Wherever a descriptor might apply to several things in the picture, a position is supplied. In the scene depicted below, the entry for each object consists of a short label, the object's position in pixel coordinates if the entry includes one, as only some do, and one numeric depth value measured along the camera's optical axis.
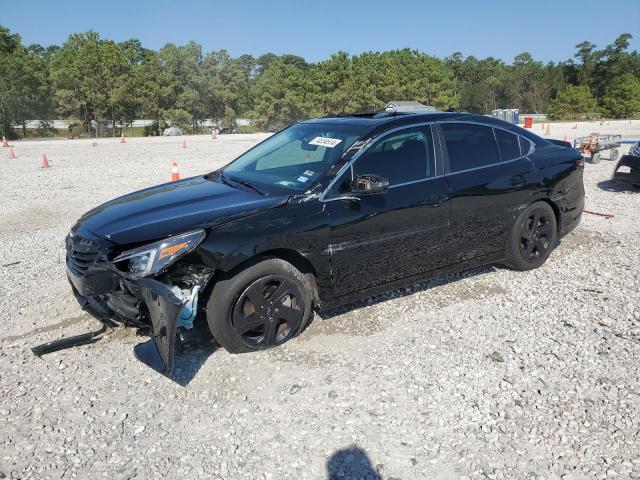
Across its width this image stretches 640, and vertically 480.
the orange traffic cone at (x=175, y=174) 9.34
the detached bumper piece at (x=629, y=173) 8.98
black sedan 3.46
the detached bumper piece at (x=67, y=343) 3.81
